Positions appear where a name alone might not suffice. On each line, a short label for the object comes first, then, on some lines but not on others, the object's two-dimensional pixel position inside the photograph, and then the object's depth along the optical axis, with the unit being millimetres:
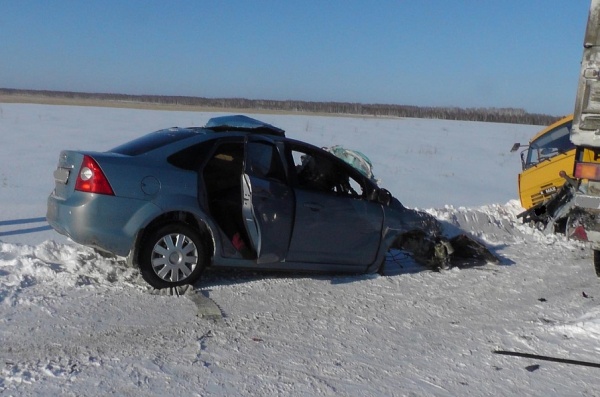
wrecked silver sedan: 5945
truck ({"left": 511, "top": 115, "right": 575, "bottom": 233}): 10094
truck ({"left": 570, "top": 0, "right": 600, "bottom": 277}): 7062
